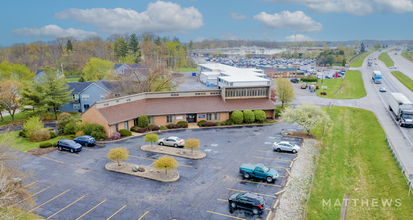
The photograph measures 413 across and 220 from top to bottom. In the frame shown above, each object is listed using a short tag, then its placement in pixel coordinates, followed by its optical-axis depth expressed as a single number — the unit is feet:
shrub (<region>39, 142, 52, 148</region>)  121.80
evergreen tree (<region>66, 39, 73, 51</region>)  488.60
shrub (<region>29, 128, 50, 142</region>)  133.59
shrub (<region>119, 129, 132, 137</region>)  137.29
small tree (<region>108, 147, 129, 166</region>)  96.74
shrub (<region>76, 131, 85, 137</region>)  133.18
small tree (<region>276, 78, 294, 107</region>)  199.93
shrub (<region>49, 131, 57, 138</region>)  138.72
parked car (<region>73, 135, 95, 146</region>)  123.75
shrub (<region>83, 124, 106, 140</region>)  130.82
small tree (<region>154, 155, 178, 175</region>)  88.17
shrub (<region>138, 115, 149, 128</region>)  147.95
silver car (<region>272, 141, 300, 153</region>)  114.32
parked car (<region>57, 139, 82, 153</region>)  115.99
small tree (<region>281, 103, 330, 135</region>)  132.36
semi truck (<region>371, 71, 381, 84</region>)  289.53
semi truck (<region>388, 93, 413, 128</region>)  139.84
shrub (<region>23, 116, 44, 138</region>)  136.05
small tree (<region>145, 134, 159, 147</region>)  118.32
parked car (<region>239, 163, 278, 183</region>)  88.33
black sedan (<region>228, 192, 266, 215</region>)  70.44
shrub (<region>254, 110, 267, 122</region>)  160.15
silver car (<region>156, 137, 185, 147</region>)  121.77
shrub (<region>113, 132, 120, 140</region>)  132.93
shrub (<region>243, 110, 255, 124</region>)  159.23
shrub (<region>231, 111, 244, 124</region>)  158.14
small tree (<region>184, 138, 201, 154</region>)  109.29
